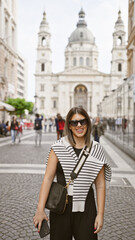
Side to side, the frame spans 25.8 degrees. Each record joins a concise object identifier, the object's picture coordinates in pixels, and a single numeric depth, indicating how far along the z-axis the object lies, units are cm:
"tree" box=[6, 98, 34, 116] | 3293
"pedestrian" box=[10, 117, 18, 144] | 1502
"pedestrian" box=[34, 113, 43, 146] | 1412
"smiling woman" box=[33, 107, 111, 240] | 212
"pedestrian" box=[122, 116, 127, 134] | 1349
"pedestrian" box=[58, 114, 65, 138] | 1351
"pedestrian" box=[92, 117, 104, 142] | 1145
